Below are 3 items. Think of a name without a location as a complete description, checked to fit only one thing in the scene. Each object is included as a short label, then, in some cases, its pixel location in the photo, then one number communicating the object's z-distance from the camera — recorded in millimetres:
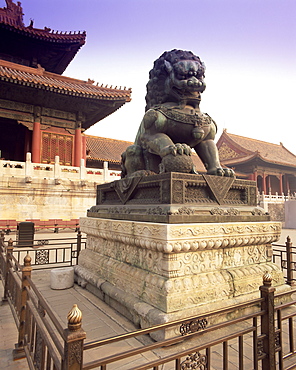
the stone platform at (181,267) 2492
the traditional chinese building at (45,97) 13789
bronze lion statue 3557
